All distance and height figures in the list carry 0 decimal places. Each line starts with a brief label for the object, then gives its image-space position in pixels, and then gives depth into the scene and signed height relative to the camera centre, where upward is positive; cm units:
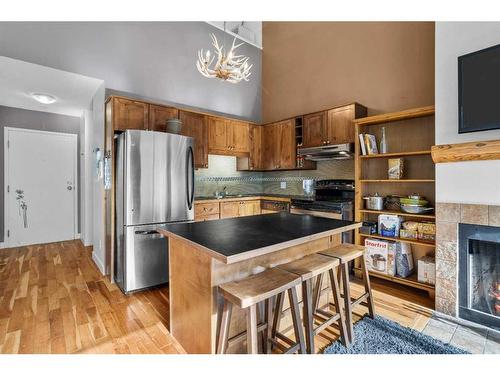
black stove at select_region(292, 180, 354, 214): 337 -19
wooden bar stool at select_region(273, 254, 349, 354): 159 -67
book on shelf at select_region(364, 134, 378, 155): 318 +51
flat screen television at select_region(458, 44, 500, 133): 204 +77
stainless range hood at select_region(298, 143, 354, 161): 346 +47
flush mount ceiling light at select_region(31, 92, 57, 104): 394 +141
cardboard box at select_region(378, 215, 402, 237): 296 -48
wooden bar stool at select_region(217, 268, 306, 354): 130 -57
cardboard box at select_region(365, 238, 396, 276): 298 -85
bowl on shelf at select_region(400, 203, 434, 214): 275 -27
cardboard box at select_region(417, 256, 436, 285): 266 -91
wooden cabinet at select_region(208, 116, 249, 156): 419 +85
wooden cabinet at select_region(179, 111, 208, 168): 383 +83
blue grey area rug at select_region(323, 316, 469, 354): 177 -115
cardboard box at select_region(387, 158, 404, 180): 301 +18
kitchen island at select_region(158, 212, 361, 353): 146 -49
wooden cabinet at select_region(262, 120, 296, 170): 433 +70
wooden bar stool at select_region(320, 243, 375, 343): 190 -69
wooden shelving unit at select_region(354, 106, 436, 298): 287 +24
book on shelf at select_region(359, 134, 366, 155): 321 +53
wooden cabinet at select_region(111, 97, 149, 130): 311 +91
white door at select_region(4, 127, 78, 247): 447 +0
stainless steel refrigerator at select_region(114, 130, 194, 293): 278 -16
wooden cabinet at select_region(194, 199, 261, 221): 378 -38
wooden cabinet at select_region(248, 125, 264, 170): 475 +72
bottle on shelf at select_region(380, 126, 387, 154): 312 +49
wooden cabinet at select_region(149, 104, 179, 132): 345 +98
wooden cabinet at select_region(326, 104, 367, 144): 349 +88
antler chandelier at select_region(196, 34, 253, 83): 244 +114
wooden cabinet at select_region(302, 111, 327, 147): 385 +87
